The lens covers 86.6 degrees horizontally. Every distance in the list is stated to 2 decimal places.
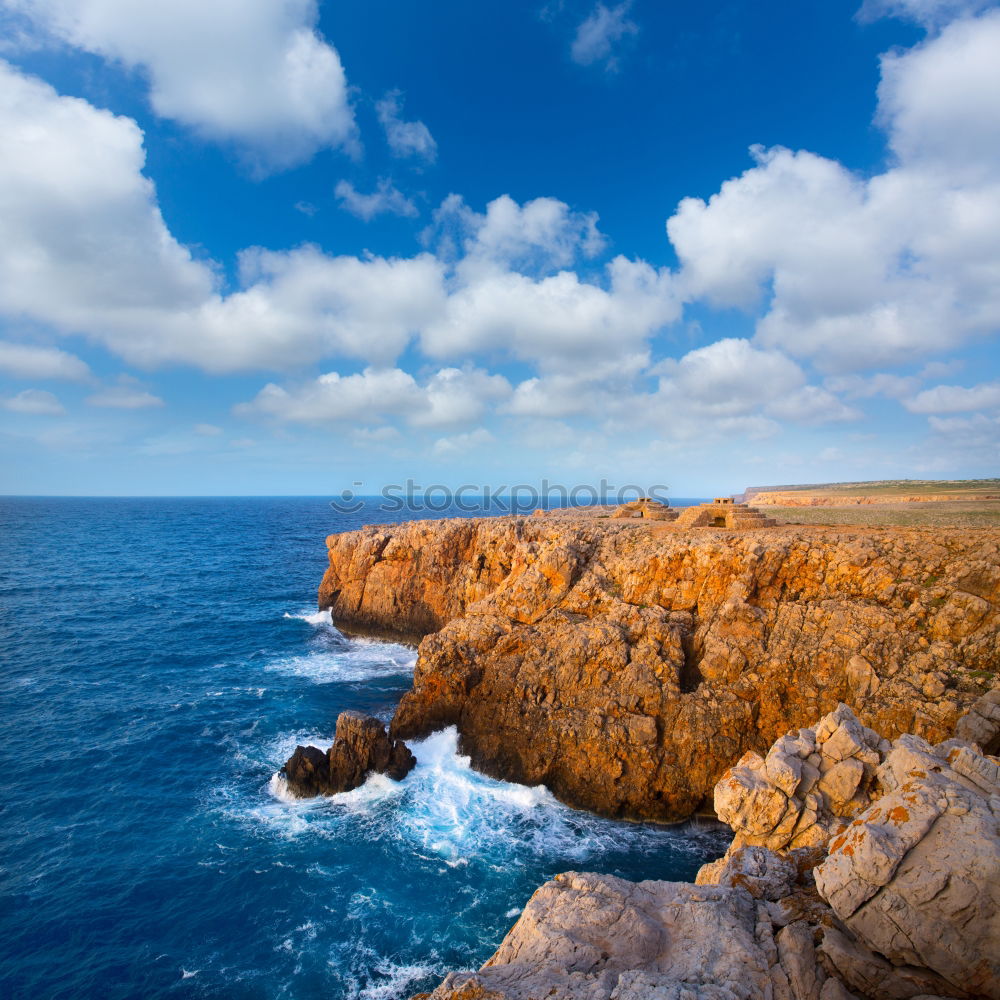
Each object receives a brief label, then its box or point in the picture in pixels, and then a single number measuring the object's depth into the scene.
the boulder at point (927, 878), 7.78
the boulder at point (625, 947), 7.91
